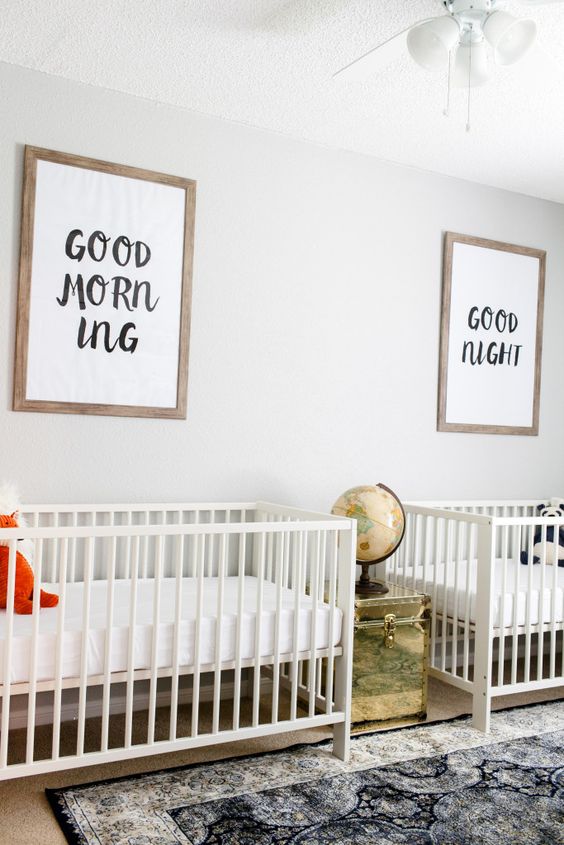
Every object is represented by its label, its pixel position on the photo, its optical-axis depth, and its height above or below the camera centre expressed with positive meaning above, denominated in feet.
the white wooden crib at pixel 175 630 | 6.66 -1.89
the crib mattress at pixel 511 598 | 9.34 -1.96
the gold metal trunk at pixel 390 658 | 8.84 -2.56
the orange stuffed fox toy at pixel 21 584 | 7.08 -1.51
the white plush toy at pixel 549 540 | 11.19 -1.49
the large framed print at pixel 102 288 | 8.74 +1.48
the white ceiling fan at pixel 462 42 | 6.34 +3.26
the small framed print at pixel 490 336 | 11.75 +1.48
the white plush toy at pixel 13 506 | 7.88 -0.91
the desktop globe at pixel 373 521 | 9.12 -1.04
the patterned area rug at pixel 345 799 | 6.39 -3.25
